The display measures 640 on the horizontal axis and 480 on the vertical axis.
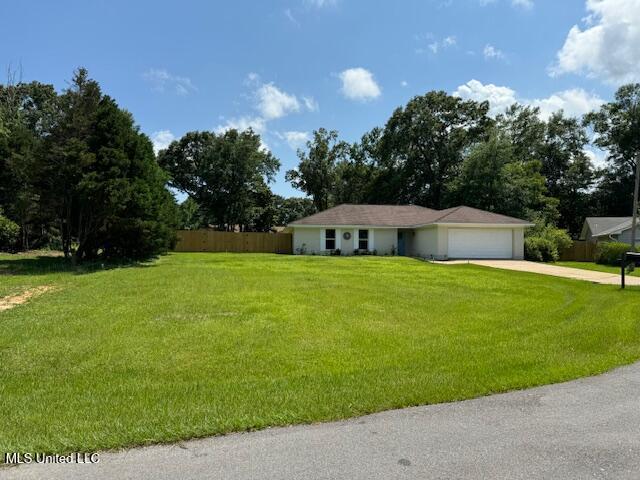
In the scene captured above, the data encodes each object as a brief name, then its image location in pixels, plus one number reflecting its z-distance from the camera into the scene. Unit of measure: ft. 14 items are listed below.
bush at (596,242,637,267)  77.84
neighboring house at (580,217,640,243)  106.52
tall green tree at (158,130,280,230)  149.79
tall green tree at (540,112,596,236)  159.12
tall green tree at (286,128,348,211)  164.96
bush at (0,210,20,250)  69.92
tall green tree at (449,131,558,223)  108.58
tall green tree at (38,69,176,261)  54.24
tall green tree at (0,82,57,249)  56.90
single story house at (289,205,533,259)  82.33
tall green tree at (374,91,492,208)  140.15
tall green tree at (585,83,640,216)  147.23
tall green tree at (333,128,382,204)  163.77
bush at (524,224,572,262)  85.76
